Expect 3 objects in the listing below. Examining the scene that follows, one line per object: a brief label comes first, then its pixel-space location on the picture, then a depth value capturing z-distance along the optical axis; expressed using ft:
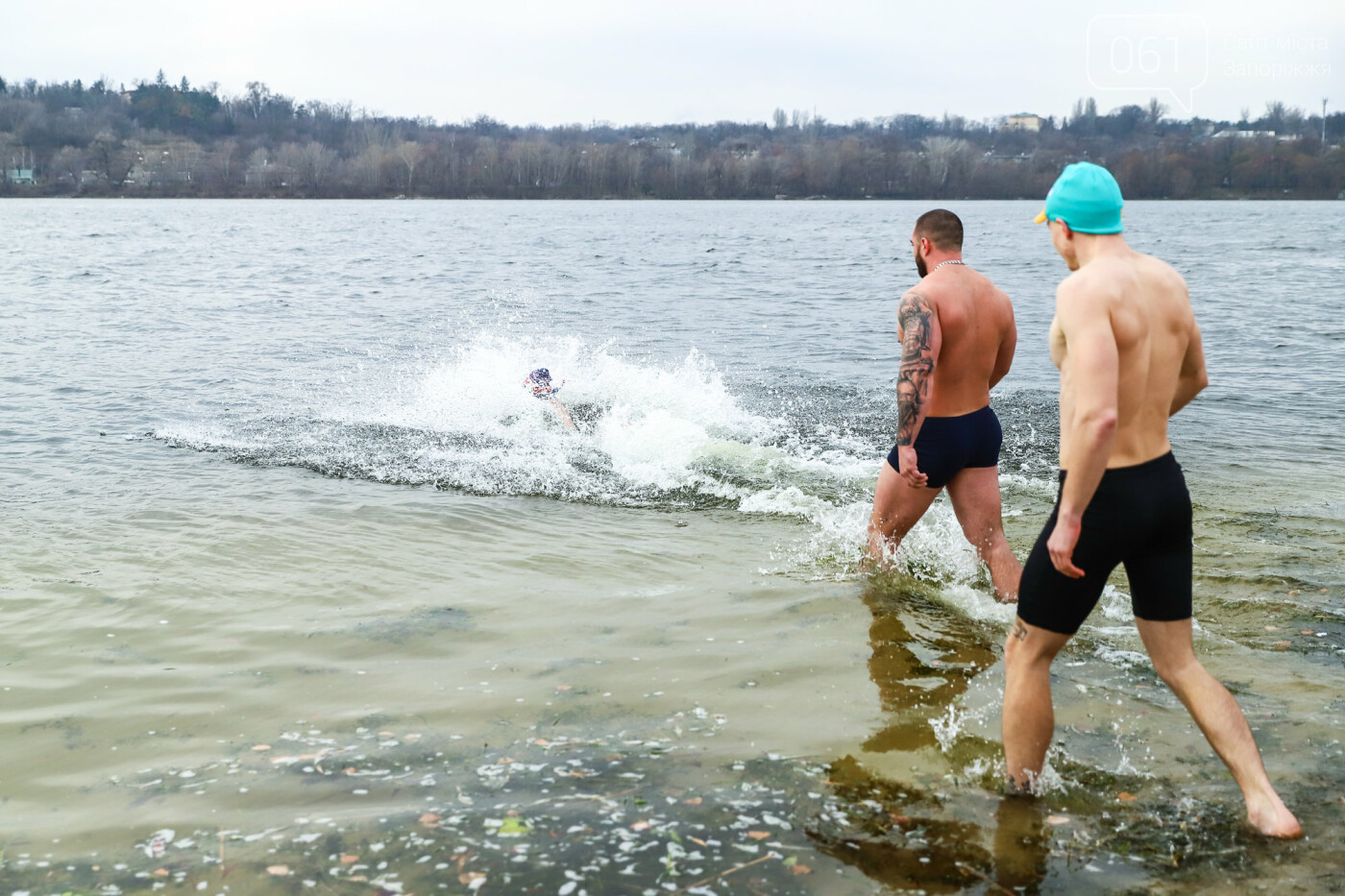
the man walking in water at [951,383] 16.31
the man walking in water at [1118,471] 10.14
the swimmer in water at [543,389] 35.86
